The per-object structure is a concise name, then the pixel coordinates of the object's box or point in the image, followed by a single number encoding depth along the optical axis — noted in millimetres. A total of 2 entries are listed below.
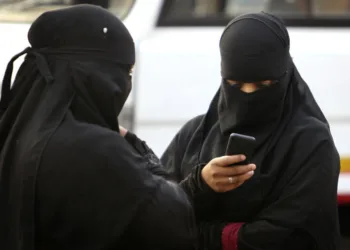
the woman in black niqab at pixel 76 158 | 7236
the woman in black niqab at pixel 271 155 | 7705
